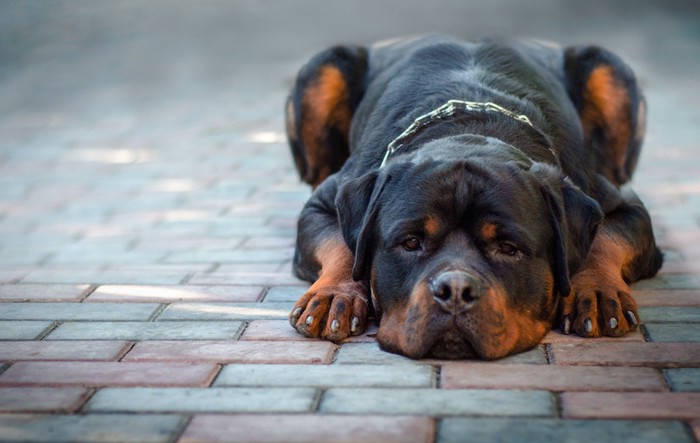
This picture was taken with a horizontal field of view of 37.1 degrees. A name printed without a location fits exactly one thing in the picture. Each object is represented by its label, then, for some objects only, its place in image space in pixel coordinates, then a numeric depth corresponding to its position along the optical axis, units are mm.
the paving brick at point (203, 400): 2873
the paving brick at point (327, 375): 3076
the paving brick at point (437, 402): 2811
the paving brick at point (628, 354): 3230
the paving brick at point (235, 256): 4973
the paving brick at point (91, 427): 2672
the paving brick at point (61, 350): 3402
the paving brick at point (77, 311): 3910
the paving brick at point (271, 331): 3568
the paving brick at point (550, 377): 3014
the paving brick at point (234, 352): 3332
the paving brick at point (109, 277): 4480
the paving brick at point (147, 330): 3619
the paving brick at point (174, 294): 4141
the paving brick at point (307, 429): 2637
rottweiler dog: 3338
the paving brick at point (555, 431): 2607
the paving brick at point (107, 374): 3115
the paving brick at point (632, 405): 2768
